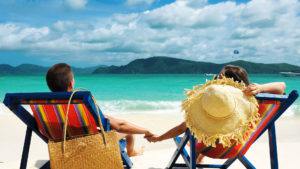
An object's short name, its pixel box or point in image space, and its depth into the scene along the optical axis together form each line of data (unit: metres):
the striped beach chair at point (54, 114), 3.10
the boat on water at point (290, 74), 58.13
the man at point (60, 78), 3.39
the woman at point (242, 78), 3.46
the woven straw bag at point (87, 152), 3.14
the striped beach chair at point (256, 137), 3.27
